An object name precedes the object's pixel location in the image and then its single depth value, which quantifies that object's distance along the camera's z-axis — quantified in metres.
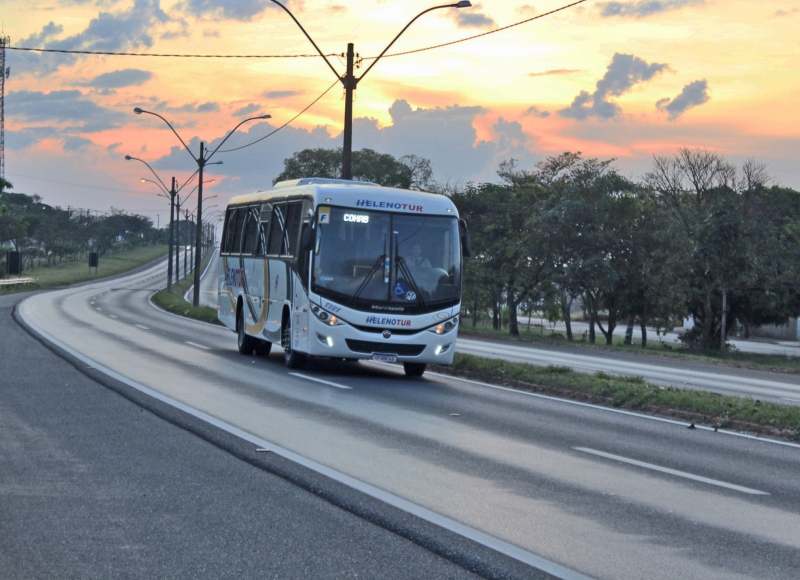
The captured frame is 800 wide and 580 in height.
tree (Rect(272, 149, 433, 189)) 89.62
